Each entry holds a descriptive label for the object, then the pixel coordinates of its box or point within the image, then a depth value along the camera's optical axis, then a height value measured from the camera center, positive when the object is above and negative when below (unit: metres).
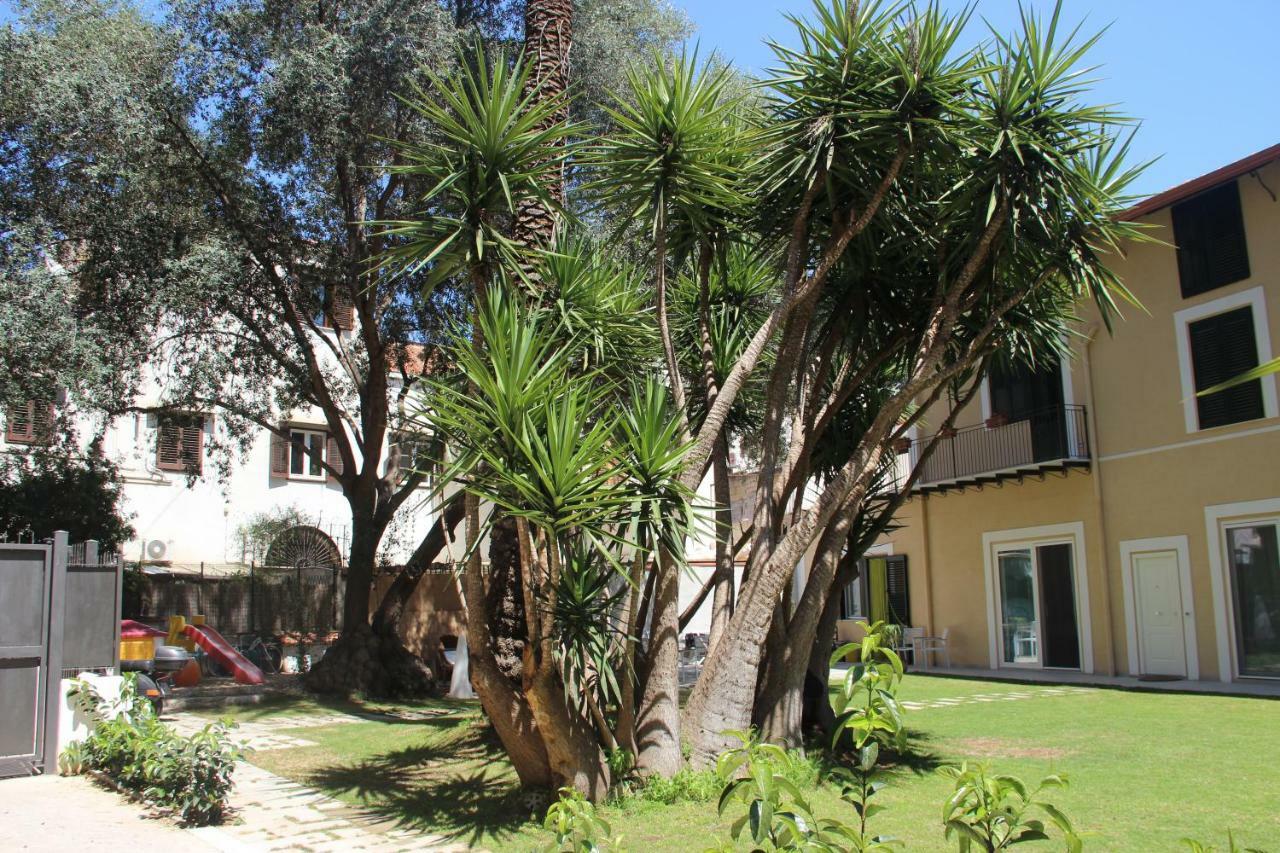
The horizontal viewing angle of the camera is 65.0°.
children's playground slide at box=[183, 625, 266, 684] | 18.47 -1.53
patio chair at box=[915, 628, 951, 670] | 22.11 -1.94
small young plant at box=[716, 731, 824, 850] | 2.51 -0.63
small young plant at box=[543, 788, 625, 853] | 2.79 -0.75
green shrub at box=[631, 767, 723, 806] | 7.46 -1.68
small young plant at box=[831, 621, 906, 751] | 2.69 -0.37
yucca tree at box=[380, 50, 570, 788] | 7.27 +2.68
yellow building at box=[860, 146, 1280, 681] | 16.17 +1.35
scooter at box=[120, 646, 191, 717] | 11.77 -1.37
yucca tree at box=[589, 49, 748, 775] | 7.85 +3.18
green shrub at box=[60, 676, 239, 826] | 7.27 -1.40
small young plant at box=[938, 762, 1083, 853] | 2.67 -0.71
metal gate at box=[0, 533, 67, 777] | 8.73 -0.68
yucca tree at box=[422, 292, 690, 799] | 6.46 +0.48
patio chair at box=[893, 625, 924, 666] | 22.25 -1.78
